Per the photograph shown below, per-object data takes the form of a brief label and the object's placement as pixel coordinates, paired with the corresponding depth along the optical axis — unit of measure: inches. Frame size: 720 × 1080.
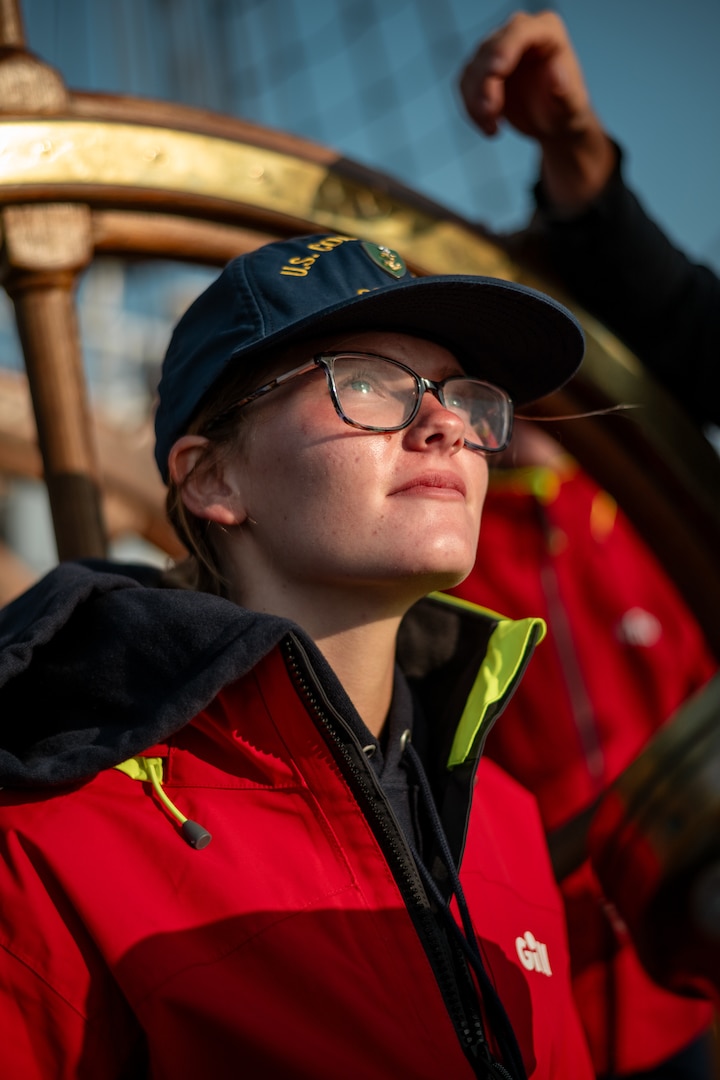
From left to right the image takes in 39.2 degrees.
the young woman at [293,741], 32.4
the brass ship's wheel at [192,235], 42.9
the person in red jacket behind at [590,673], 57.1
